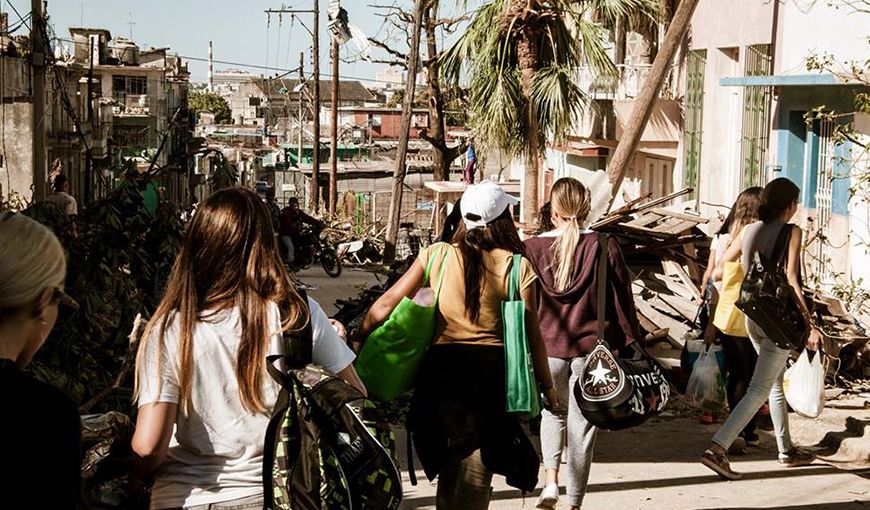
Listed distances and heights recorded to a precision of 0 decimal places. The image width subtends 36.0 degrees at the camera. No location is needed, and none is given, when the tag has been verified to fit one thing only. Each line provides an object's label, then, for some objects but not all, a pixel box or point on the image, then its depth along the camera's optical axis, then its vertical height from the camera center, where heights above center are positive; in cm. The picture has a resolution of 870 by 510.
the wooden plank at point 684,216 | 1393 -108
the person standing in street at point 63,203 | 739 -94
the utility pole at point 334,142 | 4566 -130
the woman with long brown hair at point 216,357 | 366 -70
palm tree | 1844 +63
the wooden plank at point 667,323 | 1216 -194
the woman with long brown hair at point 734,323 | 843 -132
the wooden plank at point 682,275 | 1289 -160
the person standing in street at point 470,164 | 3897 -166
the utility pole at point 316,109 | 4638 -19
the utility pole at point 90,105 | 4147 -21
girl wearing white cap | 543 -112
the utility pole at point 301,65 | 6494 +189
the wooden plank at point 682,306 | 1242 -181
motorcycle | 3027 -341
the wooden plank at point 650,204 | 1426 -100
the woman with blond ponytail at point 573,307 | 679 -100
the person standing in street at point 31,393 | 248 -56
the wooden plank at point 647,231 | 1345 -120
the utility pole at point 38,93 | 1471 +6
